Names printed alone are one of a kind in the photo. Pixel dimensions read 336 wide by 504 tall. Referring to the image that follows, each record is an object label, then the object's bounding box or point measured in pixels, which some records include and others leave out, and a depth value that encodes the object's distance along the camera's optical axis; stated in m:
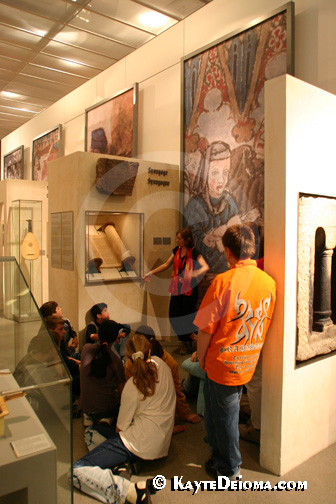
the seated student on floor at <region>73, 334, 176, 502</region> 3.02
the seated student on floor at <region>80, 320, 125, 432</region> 3.57
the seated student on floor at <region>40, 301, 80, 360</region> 4.53
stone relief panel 3.24
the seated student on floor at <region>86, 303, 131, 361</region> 4.76
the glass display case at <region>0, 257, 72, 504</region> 1.72
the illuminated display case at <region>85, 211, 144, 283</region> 6.11
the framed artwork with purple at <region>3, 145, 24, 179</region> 13.76
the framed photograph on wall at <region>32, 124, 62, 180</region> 11.09
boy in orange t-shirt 2.90
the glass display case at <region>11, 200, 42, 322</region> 8.69
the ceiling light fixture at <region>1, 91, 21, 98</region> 10.88
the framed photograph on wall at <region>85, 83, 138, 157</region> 7.86
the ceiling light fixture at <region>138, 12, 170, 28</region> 6.79
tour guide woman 5.91
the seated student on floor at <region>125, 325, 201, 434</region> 3.51
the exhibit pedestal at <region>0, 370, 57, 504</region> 1.69
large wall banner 5.12
